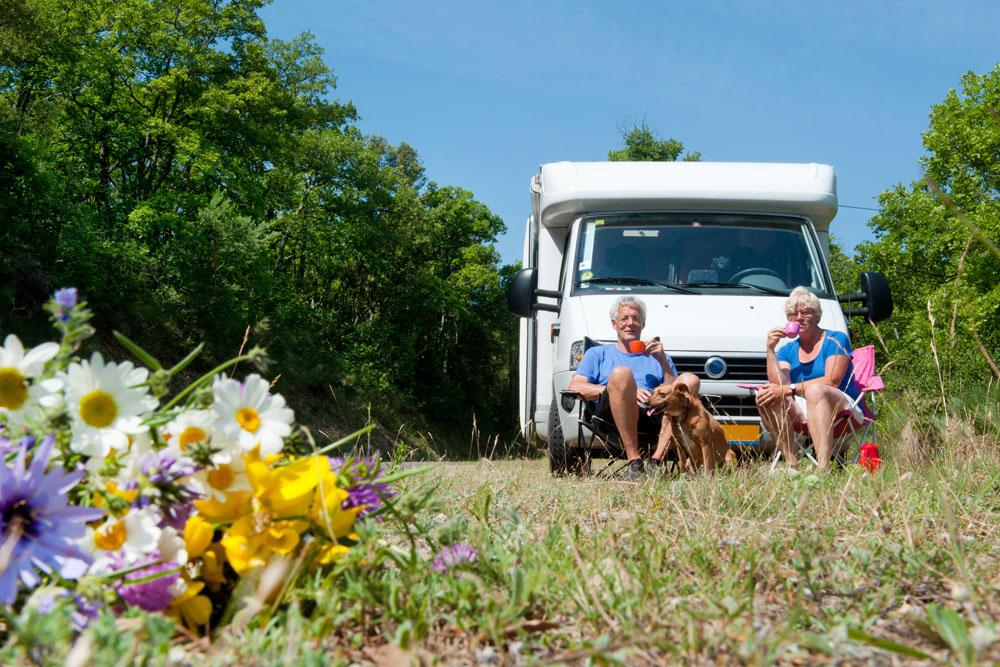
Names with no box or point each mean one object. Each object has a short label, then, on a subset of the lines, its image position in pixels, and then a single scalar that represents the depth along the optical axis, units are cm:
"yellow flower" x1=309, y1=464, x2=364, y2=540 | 158
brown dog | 471
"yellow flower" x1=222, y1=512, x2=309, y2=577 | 151
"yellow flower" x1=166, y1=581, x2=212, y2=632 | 150
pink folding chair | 491
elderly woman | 470
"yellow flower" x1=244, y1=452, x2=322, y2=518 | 153
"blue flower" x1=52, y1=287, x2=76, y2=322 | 137
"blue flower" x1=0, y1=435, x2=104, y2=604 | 132
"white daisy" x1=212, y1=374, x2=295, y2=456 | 147
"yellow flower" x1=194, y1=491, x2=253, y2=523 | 151
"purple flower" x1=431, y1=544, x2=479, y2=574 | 180
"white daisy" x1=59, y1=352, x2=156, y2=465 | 140
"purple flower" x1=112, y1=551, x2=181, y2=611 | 143
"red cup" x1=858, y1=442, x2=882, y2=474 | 402
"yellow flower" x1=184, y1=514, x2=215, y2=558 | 150
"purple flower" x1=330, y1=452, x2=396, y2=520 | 166
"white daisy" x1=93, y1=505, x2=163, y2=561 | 142
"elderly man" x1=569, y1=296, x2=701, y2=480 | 508
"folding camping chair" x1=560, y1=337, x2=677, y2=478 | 548
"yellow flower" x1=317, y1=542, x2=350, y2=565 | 161
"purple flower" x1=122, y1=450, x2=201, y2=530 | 142
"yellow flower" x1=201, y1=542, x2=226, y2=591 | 155
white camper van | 575
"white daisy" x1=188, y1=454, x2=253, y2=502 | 151
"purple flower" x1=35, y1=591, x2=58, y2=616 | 128
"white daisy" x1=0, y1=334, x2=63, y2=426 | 141
